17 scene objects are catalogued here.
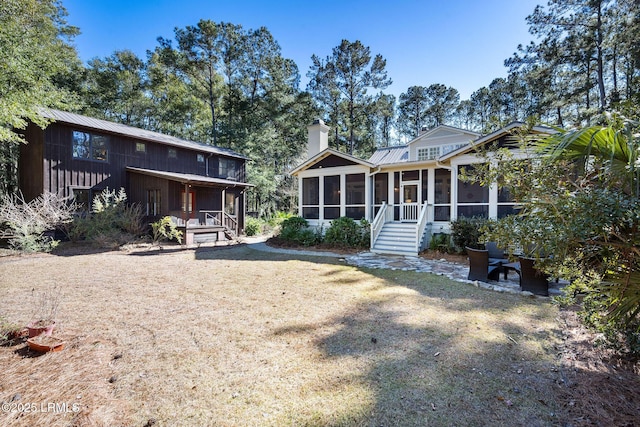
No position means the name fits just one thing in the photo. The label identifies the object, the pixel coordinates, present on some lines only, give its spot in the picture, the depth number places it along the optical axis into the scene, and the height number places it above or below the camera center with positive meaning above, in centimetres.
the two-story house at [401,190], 1134 +93
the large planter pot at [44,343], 313 -151
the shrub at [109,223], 1231 -57
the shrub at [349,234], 1259 -109
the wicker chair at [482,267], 684 -141
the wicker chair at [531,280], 583 -148
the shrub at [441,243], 1107 -133
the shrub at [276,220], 1925 -82
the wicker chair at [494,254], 754 -123
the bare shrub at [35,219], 1048 -36
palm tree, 209 +5
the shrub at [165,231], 1342 -100
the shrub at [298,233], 1365 -114
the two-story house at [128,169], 1314 +216
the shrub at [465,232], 1000 -82
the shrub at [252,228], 2017 -129
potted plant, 351 -158
